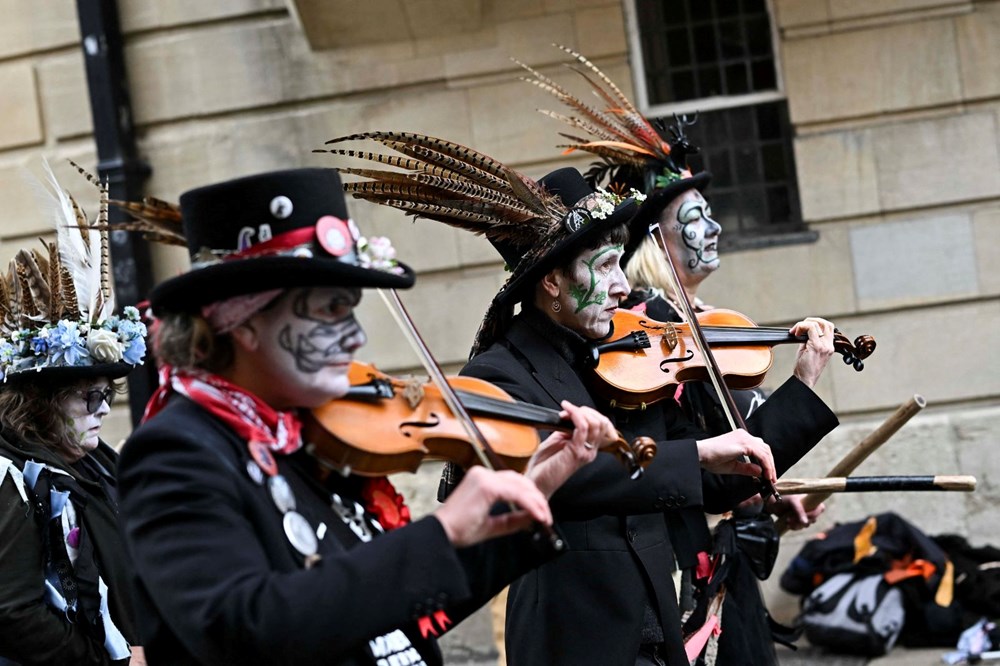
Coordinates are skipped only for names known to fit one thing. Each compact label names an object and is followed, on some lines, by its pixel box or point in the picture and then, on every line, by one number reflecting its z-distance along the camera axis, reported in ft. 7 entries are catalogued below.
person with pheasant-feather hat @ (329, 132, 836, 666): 11.04
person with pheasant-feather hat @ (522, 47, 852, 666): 14.58
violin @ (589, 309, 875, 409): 12.52
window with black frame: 25.79
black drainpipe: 25.59
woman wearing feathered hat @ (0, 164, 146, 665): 12.00
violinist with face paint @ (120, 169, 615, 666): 6.91
